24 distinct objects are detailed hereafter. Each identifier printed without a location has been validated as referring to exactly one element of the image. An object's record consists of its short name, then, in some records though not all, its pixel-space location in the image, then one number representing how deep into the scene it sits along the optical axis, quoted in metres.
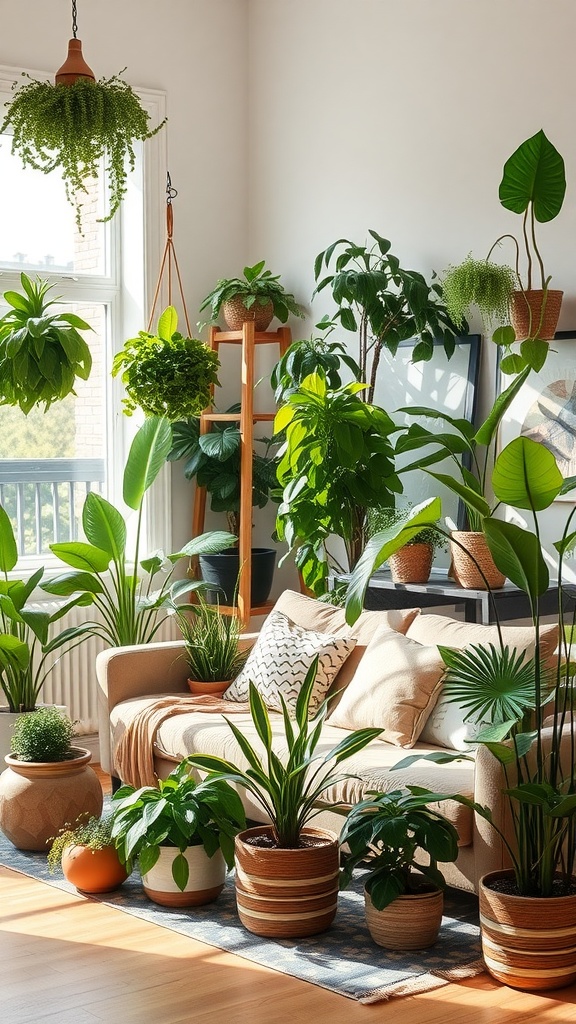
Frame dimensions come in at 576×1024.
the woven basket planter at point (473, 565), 4.56
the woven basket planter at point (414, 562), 4.85
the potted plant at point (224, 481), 5.75
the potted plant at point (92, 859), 3.95
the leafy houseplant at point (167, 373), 5.27
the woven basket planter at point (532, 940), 3.19
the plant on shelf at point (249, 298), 5.72
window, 5.82
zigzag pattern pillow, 4.50
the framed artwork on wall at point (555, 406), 4.66
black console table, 4.54
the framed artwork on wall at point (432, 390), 5.11
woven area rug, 3.26
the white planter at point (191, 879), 3.81
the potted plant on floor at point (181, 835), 3.74
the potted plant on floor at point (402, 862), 3.39
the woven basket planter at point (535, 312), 4.50
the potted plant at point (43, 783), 4.42
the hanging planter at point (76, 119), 3.97
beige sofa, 3.53
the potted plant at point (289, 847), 3.53
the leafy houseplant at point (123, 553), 5.02
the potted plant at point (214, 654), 5.02
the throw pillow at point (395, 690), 4.03
